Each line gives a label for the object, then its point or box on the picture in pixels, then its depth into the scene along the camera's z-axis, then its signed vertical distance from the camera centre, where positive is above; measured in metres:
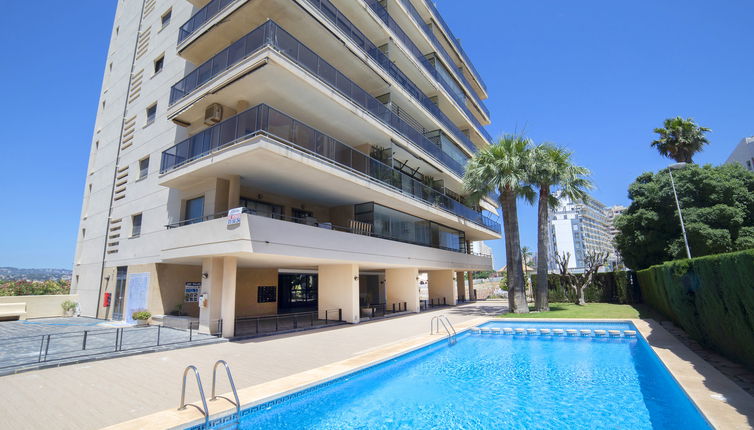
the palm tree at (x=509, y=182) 21.62 +6.14
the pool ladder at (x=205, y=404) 5.44 -1.99
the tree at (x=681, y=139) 28.58 +11.14
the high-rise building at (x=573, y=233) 139.88 +18.13
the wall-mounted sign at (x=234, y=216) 11.59 +2.29
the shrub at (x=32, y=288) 24.89 +0.11
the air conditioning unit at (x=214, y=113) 15.02 +7.35
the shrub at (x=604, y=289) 27.06 -0.98
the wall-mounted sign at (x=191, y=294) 17.41 -0.40
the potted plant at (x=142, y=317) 15.88 -1.34
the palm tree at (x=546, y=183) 22.00 +6.10
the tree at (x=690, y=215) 20.89 +3.88
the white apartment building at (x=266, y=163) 12.98 +5.39
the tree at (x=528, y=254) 114.47 +7.99
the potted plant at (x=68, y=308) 22.58 -1.23
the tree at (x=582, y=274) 27.36 +0.33
